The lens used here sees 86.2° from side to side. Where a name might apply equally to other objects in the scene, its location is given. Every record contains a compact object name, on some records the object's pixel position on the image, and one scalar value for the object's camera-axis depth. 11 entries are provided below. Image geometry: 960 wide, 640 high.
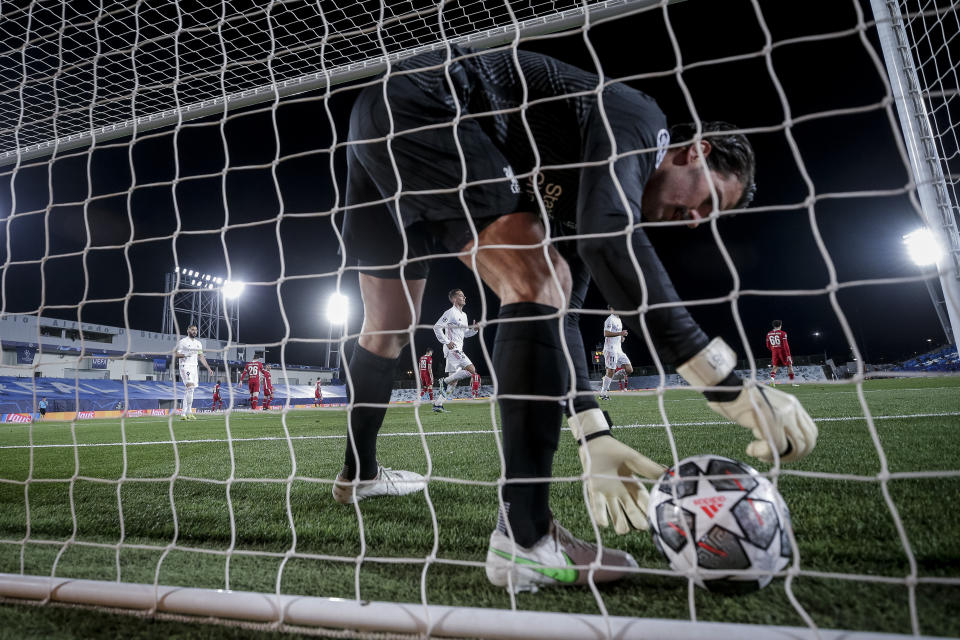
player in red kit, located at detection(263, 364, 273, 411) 13.81
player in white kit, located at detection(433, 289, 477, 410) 8.30
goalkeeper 1.08
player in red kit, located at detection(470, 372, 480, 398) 10.91
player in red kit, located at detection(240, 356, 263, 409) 12.63
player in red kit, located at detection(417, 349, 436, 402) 11.56
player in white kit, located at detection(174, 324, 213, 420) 9.10
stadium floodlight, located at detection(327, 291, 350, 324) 24.53
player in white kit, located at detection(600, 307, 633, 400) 9.85
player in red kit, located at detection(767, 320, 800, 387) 10.77
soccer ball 1.07
